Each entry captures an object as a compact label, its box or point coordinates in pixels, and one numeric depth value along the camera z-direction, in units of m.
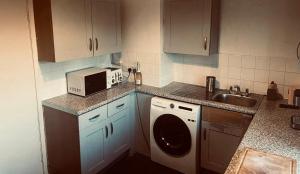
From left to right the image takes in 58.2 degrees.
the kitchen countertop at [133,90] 2.48
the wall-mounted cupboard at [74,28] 2.39
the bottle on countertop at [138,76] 3.26
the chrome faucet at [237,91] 2.89
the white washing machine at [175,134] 2.71
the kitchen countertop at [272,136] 1.62
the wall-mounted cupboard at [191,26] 2.71
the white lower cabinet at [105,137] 2.55
